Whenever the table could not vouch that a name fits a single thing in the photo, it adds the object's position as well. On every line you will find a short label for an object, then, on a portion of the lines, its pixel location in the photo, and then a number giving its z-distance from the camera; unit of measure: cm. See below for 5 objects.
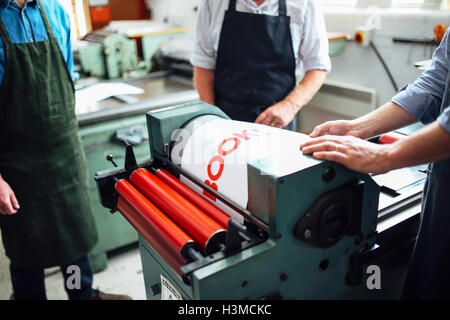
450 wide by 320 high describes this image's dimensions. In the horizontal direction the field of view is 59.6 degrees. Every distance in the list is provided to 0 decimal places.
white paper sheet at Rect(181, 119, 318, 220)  75
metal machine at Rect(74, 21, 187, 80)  230
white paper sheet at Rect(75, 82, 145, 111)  175
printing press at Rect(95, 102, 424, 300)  68
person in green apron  134
